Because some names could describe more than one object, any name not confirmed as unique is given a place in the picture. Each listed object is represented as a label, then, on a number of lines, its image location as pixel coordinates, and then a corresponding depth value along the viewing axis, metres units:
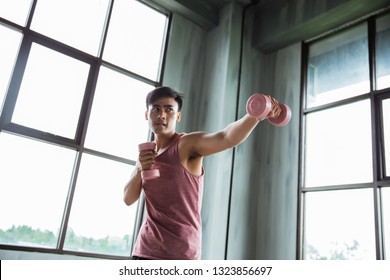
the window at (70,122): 2.56
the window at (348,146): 2.76
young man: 1.39
